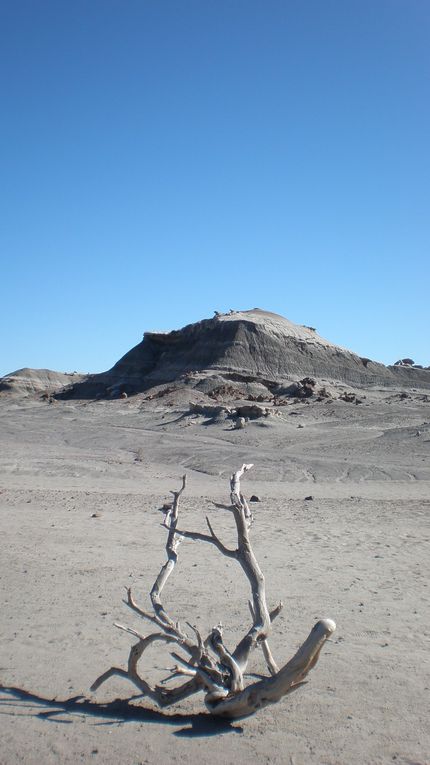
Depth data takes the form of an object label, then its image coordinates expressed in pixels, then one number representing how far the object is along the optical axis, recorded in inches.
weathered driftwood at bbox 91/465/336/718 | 154.6
